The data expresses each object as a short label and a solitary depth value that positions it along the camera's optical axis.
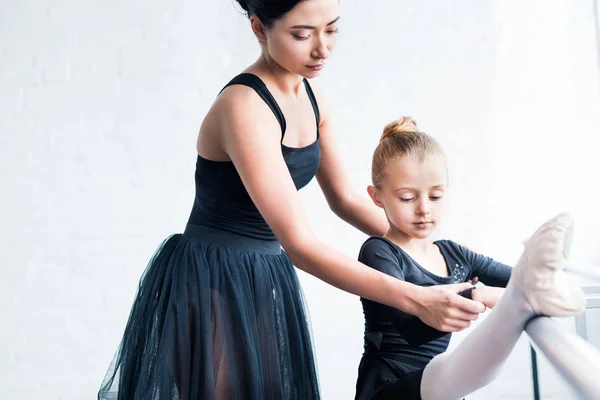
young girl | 2.46
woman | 2.81
